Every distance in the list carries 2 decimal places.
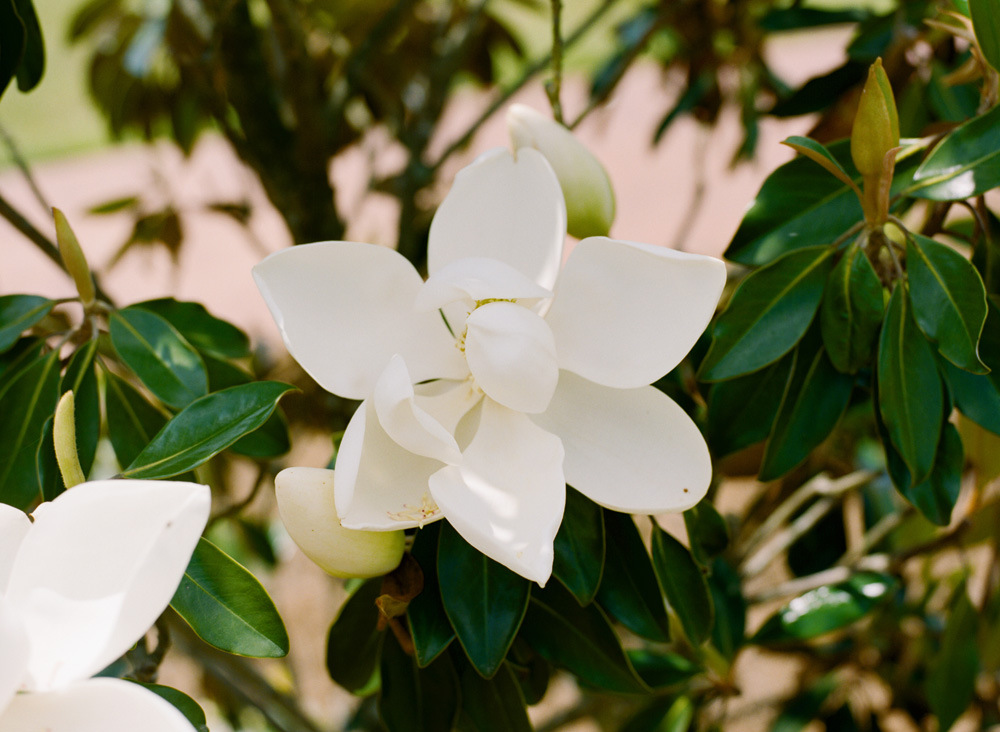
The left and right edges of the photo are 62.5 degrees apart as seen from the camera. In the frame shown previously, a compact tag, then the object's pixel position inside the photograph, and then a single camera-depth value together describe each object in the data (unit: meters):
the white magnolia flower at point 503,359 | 0.46
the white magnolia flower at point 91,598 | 0.34
